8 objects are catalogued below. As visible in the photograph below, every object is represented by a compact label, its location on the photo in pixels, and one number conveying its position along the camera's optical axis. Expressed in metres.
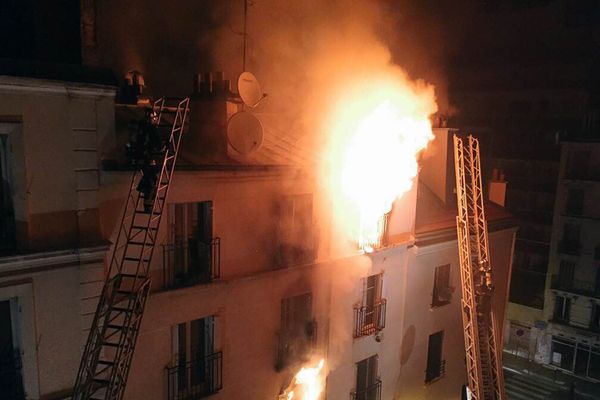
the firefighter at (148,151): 8.81
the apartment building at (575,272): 31.61
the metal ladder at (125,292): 8.28
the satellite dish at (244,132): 11.44
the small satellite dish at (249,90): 12.48
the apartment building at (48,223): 8.47
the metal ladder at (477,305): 14.21
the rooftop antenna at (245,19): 16.36
